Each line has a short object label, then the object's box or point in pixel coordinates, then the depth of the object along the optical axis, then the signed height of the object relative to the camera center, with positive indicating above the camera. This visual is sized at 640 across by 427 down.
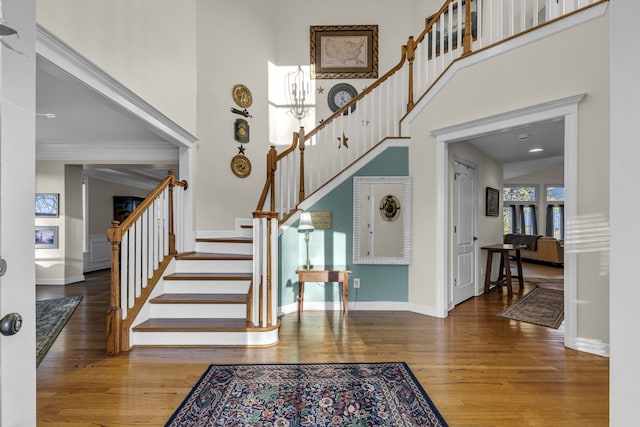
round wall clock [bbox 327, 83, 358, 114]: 5.69 +2.20
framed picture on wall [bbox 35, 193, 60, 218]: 5.91 +0.18
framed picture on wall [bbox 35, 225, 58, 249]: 5.89 -0.46
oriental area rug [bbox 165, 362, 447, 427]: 1.95 -1.29
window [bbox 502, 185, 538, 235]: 10.57 +0.21
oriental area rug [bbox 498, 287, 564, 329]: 3.80 -1.31
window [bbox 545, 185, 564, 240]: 10.16 -0.03
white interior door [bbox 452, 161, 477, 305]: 4.51 -0.27
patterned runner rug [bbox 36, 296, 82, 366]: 3.06 -1.30
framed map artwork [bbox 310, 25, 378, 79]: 5.64 +3.04
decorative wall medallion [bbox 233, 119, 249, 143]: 4.87 +1.32
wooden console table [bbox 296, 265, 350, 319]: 3.75 -0.76
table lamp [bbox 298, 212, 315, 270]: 3.75 -0.13
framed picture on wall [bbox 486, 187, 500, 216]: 5.54 +0.22
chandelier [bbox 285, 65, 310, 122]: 4.68 +2.20
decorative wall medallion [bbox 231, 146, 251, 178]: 4.86 +0.78
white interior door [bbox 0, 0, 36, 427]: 0.87 +0.02
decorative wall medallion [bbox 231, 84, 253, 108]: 4.89 +1.90
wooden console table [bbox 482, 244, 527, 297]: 5.04 -0.87
